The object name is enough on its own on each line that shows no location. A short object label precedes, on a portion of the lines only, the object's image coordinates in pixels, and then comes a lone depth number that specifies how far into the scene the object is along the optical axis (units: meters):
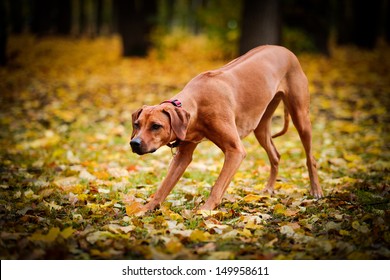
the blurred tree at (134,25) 17.66
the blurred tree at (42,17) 29.00
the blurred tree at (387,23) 26.03
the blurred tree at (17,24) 26.90
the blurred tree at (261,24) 12.13
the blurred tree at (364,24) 20.39
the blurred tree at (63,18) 30.05
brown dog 4.21
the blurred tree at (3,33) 14.32
